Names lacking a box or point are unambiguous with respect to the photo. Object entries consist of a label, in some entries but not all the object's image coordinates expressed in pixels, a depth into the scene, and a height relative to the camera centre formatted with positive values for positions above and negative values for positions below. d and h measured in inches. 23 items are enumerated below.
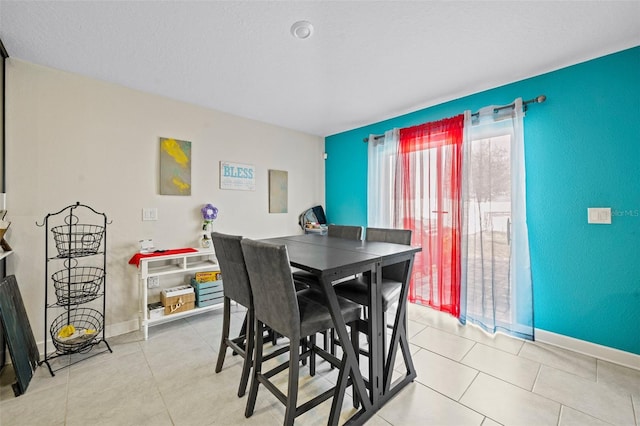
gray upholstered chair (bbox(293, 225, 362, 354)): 77.6 -8.3
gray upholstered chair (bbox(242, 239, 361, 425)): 52.7 -20.5
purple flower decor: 122.8 +1.6
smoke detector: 70.2 +49.4
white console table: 98.7 -21.0
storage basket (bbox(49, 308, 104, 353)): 85.0 -38.3
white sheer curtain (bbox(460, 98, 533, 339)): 97.9 -4.2
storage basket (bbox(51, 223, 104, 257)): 88.9 -7.5
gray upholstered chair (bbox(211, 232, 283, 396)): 67.6 -18.7
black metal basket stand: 86.1 -22.3
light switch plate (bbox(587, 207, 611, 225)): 84.1 -0.2
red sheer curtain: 114.0 +5.3
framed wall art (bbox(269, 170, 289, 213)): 150.9 +14.5
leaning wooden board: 68.9 -31.9
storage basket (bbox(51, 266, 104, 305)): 90.1 -22.5
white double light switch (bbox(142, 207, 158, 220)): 109.1 +1.6
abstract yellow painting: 113.3 +21.3
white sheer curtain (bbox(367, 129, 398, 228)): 138.9 +19.8
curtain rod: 93.9 +40.1
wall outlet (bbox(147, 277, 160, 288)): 109.8 -26.4
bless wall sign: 132.0 +20.3
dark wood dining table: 55.4 -22.6
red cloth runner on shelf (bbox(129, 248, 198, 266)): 100.9 -14.2
